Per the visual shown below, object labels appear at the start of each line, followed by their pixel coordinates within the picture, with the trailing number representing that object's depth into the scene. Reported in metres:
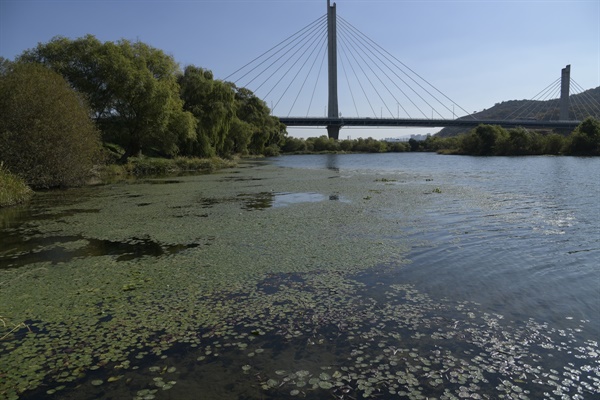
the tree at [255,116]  64.31
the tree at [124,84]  30.30
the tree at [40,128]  18.22
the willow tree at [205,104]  40.16
